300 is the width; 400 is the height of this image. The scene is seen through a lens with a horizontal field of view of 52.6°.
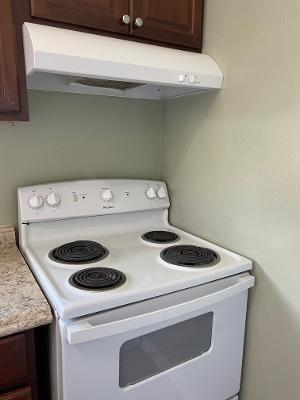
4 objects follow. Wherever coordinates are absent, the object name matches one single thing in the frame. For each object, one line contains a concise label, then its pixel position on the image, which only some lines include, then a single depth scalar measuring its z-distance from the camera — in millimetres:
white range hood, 837
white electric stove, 800
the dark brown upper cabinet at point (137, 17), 904
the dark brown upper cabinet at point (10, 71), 867
